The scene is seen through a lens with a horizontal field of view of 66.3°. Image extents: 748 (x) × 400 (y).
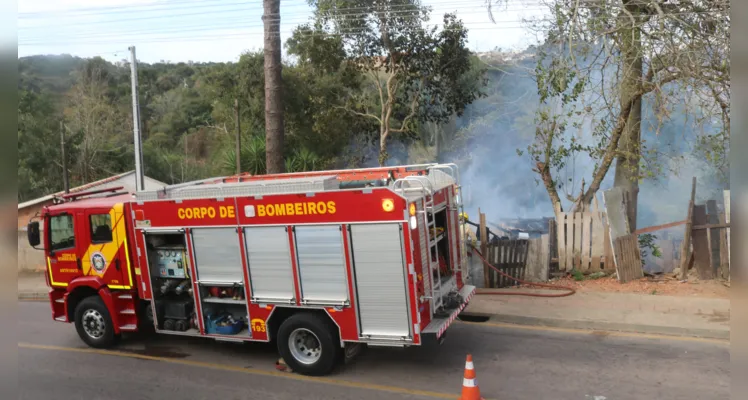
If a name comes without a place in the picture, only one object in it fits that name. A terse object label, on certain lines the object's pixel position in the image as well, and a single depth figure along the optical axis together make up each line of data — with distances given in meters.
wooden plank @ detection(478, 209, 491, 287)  11.66
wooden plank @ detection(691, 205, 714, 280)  11.09
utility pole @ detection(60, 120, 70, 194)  15.69
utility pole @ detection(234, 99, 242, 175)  15.48
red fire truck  7.01
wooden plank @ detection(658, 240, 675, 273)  12.20
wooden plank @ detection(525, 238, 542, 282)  11.88
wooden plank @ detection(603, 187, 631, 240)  11.78
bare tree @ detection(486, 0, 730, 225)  10.62
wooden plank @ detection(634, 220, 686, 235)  11.80
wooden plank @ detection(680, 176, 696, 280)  11.09
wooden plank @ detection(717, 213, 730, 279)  10.91
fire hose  10.88
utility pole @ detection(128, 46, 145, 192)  13.95
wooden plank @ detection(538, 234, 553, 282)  11.80
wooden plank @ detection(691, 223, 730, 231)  10.94
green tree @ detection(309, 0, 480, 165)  17.27
